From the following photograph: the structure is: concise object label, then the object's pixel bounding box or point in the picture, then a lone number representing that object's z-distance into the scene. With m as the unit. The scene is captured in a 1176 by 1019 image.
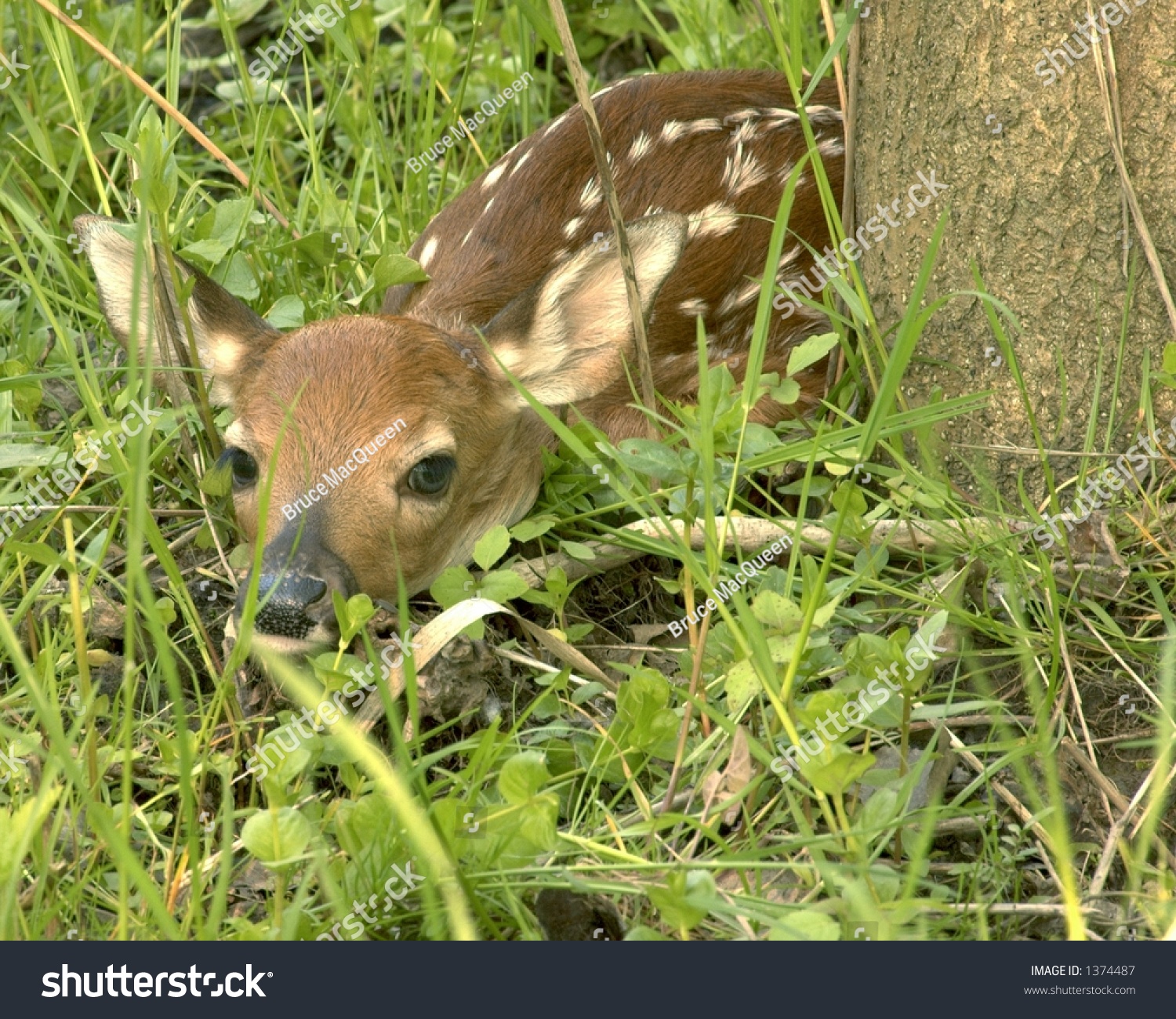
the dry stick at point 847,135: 6.56
